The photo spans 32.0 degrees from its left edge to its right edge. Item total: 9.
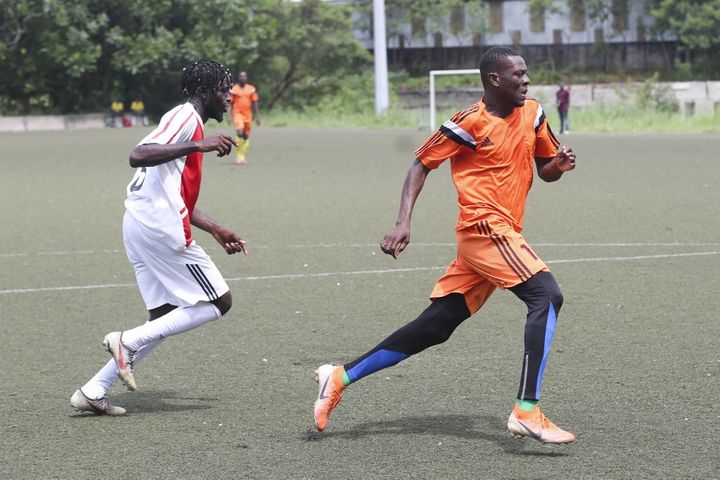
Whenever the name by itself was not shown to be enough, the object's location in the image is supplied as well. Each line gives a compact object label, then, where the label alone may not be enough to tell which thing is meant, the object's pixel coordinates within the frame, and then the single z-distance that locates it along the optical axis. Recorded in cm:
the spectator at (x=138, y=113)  4947
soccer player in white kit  625
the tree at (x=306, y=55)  5672
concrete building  6019
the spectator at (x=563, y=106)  3753
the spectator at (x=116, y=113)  4838
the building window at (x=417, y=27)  6275
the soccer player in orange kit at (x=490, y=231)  567
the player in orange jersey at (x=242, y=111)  2627
